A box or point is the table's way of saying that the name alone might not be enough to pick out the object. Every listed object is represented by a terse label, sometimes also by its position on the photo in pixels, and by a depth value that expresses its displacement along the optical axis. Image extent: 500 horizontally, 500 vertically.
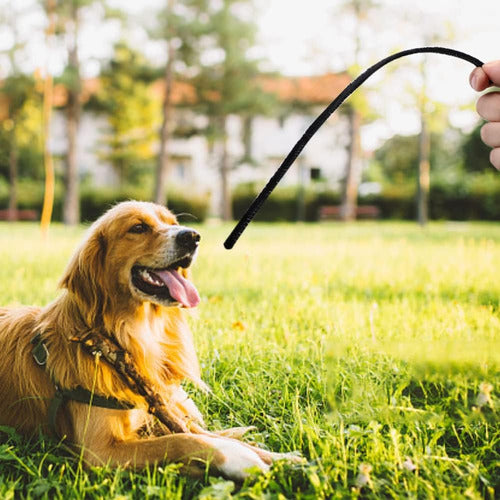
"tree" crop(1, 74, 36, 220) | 27.16
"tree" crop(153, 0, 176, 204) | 26.22
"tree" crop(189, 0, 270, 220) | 28.05
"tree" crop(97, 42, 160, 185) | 32.12
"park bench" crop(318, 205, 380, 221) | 32.41
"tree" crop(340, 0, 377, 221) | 26.94
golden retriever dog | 2.44
